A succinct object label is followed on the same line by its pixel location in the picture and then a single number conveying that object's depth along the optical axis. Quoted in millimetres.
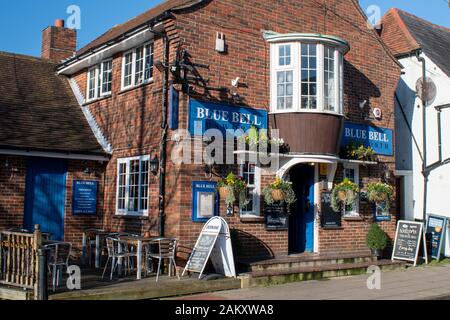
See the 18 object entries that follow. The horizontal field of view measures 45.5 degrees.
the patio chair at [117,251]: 11046
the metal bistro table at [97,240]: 12755
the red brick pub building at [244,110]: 11930
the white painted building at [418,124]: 16703
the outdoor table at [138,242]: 10805
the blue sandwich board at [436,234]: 15344
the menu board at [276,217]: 12719
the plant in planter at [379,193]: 14141
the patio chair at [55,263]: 9551
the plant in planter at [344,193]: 13383
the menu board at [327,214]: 13703
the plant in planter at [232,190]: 11578
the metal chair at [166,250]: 10926
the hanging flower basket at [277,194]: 12086
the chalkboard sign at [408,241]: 14250
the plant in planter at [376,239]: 13977
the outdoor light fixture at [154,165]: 12234
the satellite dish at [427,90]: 17078
